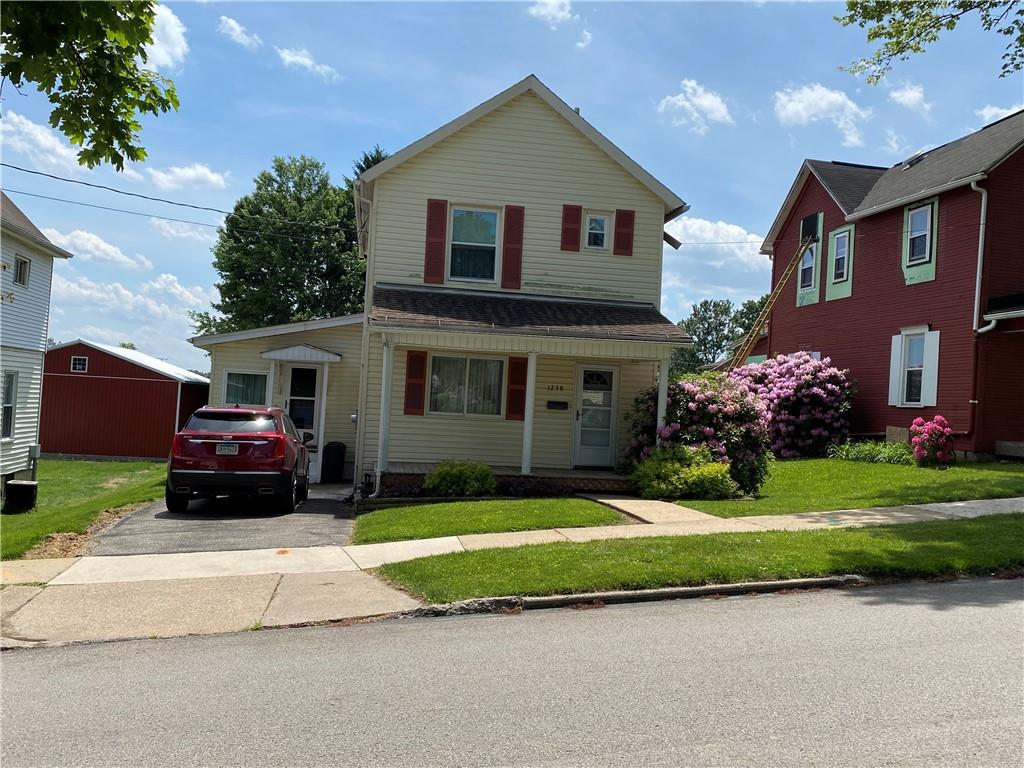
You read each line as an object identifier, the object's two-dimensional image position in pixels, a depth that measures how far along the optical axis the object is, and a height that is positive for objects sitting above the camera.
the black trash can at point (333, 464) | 17.72 -1.62
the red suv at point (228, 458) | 12.17 -1.12
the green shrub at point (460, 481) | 13.75 -1.42
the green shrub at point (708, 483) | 13.49 -1.15
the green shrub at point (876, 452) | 17.88 -0.60
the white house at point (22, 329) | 20.02 +1.17
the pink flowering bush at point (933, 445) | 17.16 -0.32
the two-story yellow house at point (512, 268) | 16.17 +2.88
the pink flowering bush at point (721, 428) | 14.47 -0.20
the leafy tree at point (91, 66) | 5.38 +2.37
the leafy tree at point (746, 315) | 77.14 +10.62
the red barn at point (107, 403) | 26.39 -0.84
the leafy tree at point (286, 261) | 41.34 +6.80
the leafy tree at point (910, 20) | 14.79 +7.89
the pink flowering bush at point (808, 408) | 20.98 +0.38
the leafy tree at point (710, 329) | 87.44 +9.83
